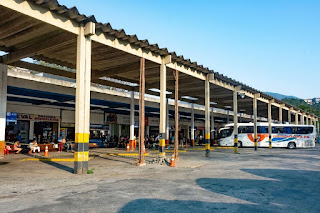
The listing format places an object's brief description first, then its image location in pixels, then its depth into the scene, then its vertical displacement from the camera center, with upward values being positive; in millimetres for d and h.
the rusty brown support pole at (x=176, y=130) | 16875 -232
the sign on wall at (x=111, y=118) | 32181 +955
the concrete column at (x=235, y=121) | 24031 +488
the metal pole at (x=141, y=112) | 14531 +770
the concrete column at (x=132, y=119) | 25031 +664
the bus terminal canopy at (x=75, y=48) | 10730 +3988
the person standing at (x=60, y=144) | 22250 -1469
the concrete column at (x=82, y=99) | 11273 +1129
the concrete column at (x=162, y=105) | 16188 +1254
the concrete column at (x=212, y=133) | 39781 -833
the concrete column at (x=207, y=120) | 20047 +503
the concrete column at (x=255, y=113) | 27703 +1392
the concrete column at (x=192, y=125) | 33938 +153
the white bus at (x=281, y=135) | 32206 -945
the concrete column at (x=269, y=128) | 31389 -90
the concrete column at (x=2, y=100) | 16234 +1499
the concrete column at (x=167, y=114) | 29778 +1386
